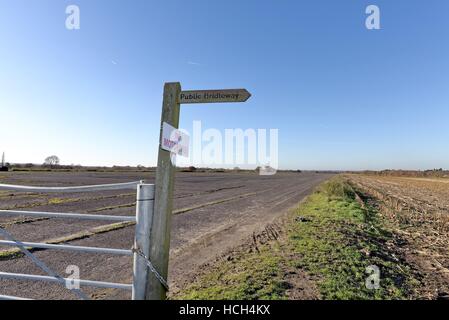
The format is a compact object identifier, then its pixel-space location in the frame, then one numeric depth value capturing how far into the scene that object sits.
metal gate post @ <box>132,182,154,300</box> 2.87
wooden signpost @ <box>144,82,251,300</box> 2.93
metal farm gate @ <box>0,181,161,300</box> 2.86
